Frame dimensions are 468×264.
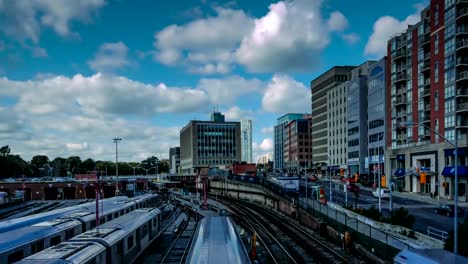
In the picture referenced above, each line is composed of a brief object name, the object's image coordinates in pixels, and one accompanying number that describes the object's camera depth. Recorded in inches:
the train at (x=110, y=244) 663.8
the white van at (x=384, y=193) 2603.3
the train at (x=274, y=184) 2347.9
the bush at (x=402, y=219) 1301.7
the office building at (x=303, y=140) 7377.0
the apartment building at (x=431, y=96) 2427.4
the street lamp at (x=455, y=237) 791.3
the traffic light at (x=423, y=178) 1350.6
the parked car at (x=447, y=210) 1817.2
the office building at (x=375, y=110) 3762.3
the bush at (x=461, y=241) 884.6
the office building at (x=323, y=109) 5393.7
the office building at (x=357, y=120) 4379.9
